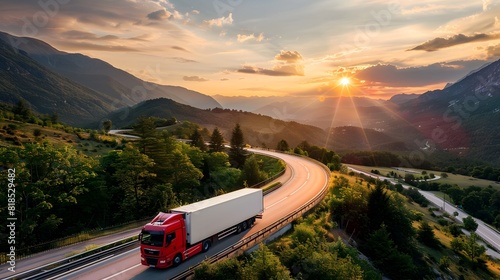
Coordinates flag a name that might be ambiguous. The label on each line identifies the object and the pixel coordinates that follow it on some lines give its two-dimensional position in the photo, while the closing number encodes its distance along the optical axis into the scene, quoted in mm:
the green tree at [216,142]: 85562
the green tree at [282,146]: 108038
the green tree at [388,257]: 32156
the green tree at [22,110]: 94281
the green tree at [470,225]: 92125
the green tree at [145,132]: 53500
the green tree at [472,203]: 128375
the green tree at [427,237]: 52062
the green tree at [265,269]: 21078
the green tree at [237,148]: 85562
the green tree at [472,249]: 55622
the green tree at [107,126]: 132875
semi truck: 22625
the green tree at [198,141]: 84938
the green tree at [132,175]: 44531
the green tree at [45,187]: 32438
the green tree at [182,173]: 55241
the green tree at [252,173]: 63666
